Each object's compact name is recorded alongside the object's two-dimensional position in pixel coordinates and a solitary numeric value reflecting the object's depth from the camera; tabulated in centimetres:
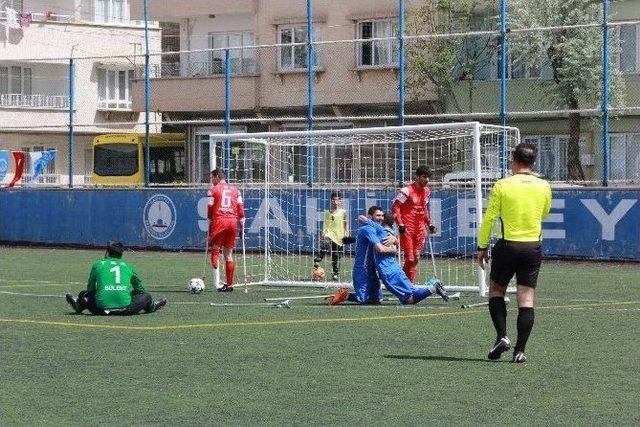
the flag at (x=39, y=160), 4531
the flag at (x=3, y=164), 4514
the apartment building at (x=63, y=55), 6172
